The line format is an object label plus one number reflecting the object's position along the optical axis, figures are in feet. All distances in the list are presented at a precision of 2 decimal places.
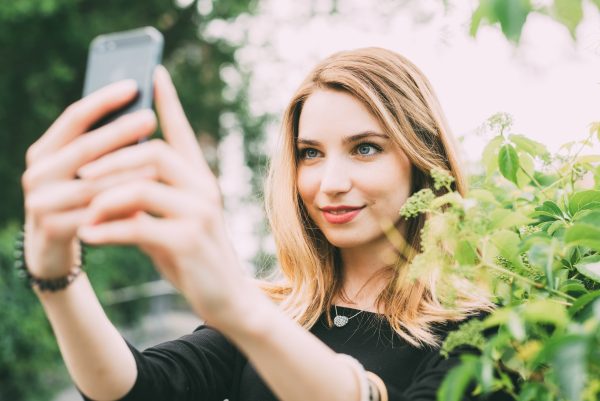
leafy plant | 2.77
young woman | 2.94
